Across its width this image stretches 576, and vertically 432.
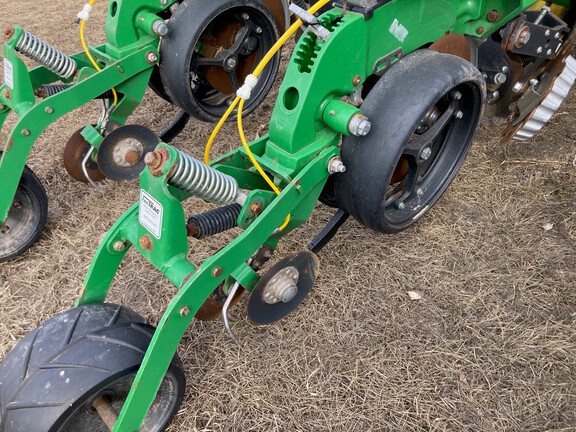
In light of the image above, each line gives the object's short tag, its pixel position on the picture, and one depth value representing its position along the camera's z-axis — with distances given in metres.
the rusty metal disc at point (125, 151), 2.58
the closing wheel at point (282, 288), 1.84
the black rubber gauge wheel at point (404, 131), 1.85
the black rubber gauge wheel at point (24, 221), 2.47
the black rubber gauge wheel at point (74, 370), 1.49
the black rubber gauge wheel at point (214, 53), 2.53
